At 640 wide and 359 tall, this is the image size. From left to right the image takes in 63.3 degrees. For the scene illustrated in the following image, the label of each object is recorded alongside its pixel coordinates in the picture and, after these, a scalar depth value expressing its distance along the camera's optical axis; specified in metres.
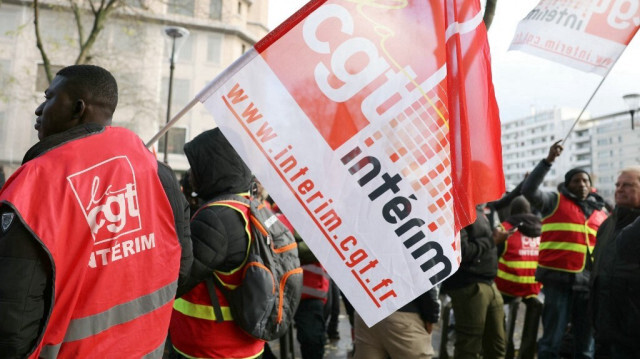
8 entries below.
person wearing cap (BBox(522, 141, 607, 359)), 5.46
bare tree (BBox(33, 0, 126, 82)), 11.21
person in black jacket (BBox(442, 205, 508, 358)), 4.42
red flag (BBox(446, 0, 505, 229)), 2.08
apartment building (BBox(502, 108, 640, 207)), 114.50
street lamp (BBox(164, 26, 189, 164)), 12.20
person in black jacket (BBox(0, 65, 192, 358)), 1.34
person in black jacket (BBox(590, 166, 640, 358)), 3.67
